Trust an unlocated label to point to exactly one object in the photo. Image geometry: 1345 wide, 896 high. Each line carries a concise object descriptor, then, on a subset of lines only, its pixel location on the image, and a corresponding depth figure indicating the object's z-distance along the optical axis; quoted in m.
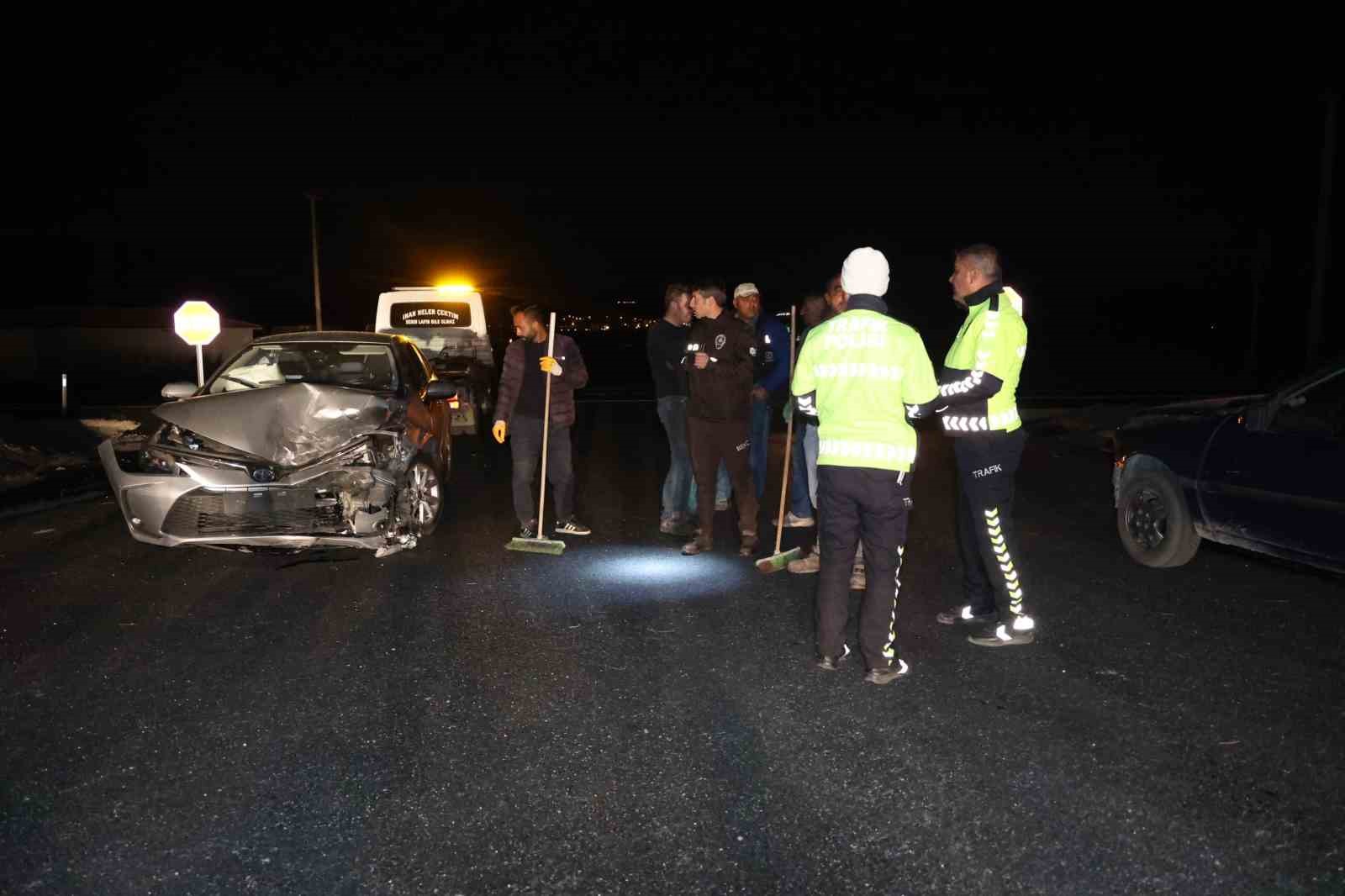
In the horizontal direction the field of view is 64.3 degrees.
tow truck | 15.66
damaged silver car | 6.92
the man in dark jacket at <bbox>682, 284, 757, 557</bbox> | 7.09
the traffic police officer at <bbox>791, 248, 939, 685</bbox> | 4.67
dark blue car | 5.76
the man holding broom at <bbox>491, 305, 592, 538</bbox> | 7.71
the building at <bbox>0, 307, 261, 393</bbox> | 39.28
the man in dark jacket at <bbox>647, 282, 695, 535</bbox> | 7.94
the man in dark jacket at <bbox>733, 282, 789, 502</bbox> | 7.98
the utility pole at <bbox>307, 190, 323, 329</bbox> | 38.73
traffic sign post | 16.05
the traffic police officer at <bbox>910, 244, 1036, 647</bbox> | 5.01
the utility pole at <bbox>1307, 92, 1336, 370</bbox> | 17.61
